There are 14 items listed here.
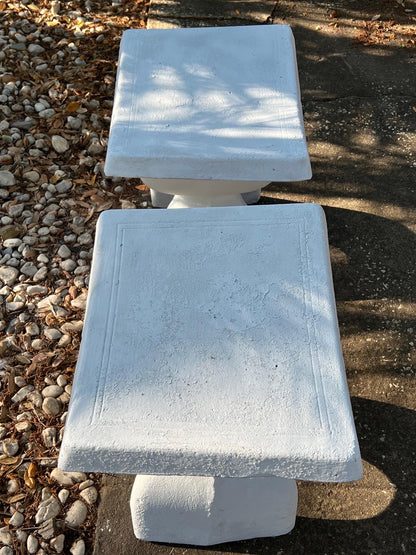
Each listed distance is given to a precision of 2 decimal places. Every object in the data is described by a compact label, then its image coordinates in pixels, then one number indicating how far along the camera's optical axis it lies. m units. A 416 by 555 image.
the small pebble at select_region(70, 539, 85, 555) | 1.98
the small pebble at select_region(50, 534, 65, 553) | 1.99
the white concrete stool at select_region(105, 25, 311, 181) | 2.07
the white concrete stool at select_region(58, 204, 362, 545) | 1.42
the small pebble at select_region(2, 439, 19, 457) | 2.21
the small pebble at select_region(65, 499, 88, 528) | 2.04
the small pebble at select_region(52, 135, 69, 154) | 3.25
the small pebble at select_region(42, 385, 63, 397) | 2.35
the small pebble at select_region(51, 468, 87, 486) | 2.14
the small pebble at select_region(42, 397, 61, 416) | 2.30
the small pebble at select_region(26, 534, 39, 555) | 2.00
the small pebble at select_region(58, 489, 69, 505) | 2.10
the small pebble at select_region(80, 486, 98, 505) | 2.09
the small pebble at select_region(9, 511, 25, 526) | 2.06
